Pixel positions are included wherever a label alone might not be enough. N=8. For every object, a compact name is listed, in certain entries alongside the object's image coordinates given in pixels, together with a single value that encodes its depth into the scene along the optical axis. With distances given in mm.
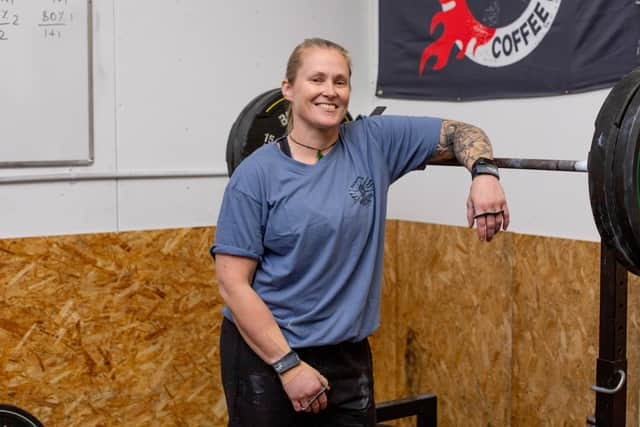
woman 1623
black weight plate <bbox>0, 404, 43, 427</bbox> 2574
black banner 2521
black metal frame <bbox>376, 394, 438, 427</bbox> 2748
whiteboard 2693
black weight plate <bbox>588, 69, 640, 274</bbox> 1474
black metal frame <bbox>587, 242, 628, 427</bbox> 1741
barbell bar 1682
